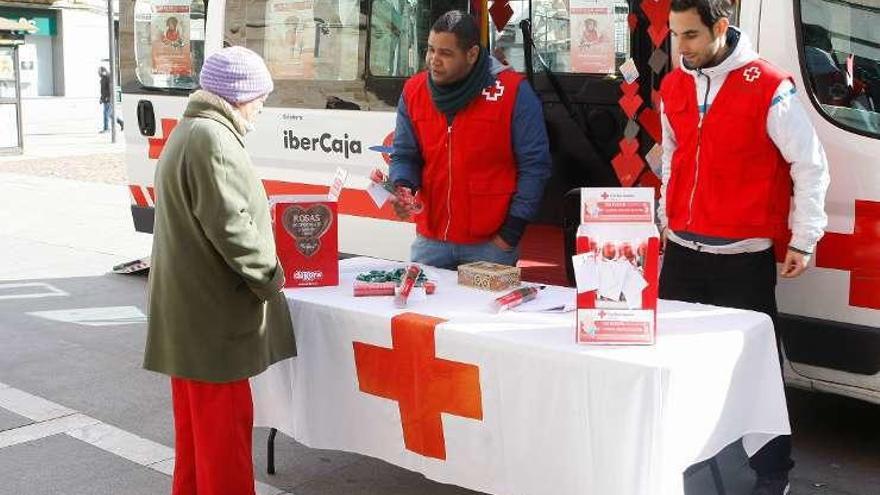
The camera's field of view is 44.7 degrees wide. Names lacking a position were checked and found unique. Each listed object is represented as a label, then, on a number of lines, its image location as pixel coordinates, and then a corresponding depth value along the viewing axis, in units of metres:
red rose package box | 3.57
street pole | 19.75
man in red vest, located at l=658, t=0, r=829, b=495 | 3.26
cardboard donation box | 2.81
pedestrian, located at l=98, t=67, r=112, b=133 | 21.91
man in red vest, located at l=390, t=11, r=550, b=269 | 3.90
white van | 3.77
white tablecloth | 2.72
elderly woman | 3.04
